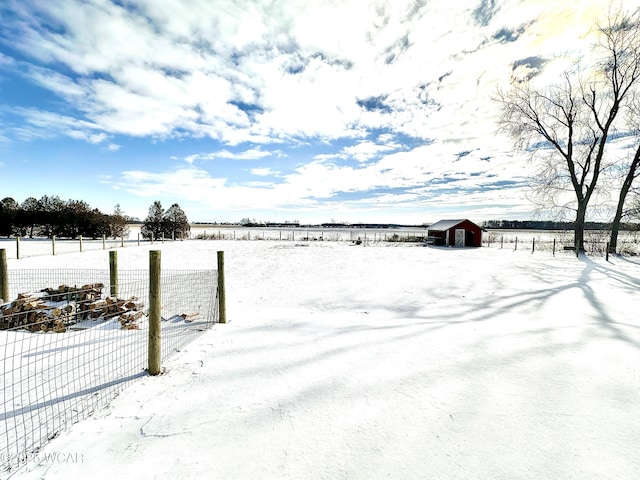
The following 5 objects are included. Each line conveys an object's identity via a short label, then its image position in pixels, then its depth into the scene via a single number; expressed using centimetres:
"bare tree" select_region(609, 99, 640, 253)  1731
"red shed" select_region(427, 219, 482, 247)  2411
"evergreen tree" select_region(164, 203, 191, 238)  3167
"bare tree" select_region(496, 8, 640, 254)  1658
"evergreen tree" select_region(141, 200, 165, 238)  3102
